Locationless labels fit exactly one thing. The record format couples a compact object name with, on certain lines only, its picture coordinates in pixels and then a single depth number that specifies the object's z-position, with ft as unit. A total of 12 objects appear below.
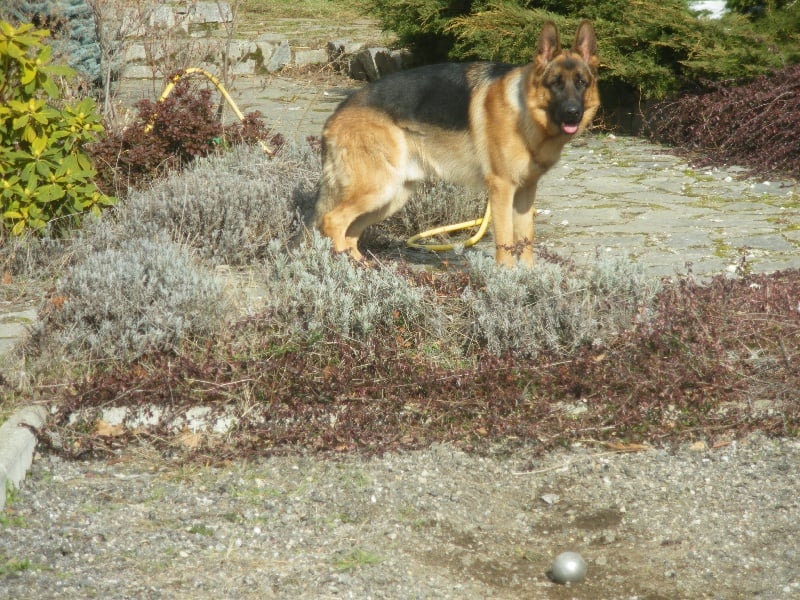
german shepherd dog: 37.78
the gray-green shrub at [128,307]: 30.35
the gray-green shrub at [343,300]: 31.58
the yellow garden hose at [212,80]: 49.58
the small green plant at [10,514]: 22.72
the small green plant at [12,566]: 20.39
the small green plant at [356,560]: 21.22
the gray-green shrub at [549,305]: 31.81
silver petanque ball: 20.88
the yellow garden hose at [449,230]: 44.65
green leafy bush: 37.09
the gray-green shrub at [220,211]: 41.27
